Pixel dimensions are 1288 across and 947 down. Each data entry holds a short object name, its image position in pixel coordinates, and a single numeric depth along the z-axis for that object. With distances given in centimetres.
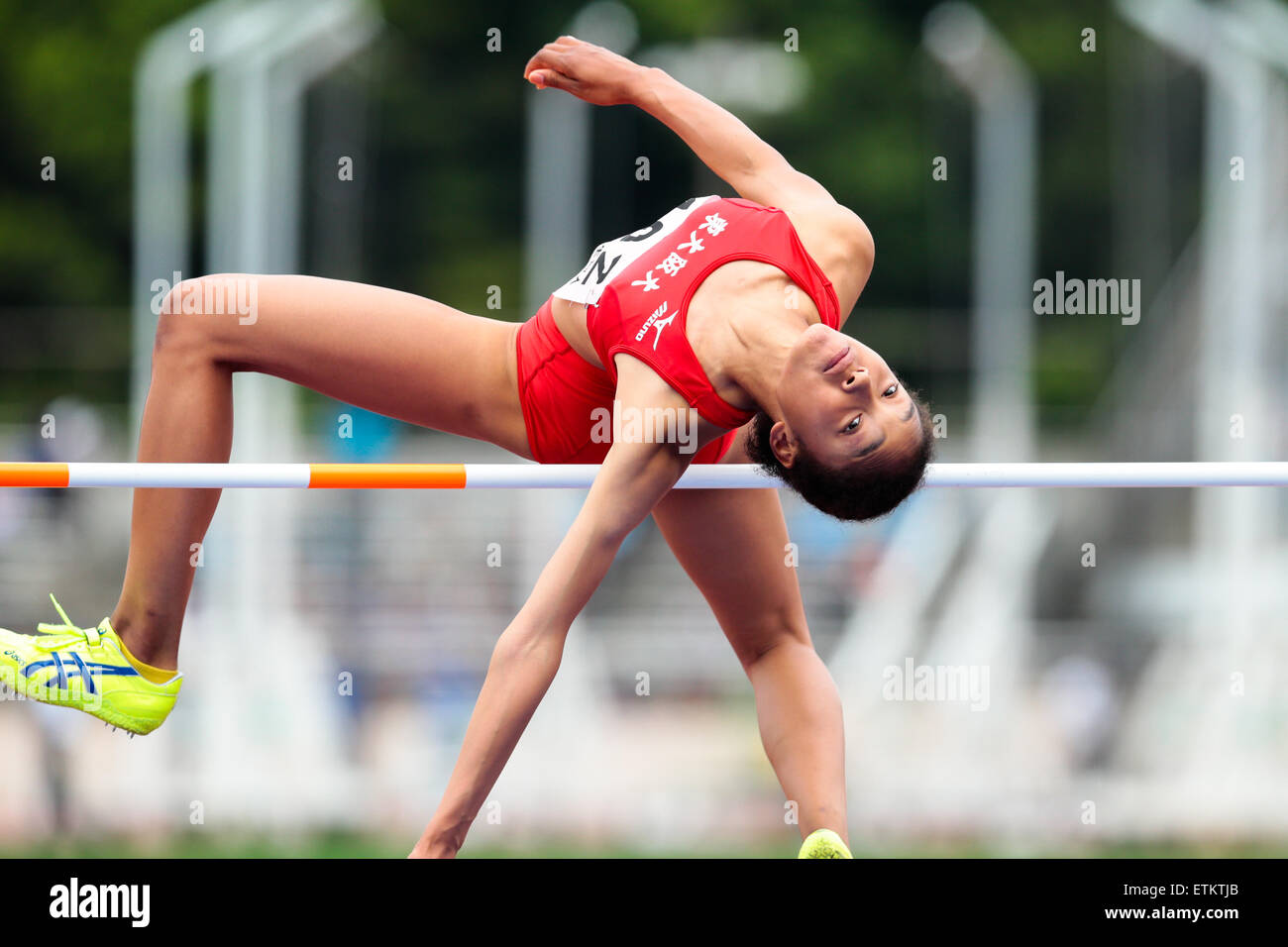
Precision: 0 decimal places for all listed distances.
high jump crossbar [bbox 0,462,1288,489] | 732
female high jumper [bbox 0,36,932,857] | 690
